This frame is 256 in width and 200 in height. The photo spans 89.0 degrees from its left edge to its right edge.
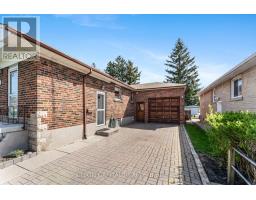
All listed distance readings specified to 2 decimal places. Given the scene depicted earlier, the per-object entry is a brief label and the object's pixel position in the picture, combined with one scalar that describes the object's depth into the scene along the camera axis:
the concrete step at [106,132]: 6.78
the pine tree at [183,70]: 29.65
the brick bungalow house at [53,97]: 4.46
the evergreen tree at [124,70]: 34.82
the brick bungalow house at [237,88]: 5.47
